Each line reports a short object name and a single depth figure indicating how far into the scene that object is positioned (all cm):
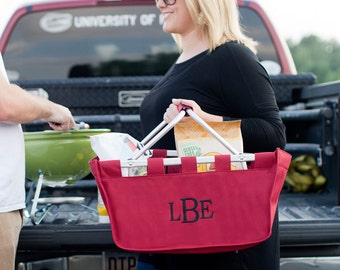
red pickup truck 290
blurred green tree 8075
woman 226
